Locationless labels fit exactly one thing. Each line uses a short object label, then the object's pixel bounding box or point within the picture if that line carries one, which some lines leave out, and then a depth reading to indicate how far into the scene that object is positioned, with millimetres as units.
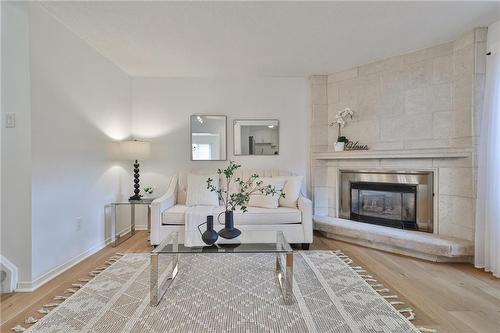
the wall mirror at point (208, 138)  3752
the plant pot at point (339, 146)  3475
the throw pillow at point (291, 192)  3131
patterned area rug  1506
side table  3107
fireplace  2950
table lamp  3246
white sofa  2818
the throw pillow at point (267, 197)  3080
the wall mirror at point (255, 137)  3787
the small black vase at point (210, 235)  1969
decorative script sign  3383
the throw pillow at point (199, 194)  3180
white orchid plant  3475
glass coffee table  1738
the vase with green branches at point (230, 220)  2018
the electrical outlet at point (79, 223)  2514
